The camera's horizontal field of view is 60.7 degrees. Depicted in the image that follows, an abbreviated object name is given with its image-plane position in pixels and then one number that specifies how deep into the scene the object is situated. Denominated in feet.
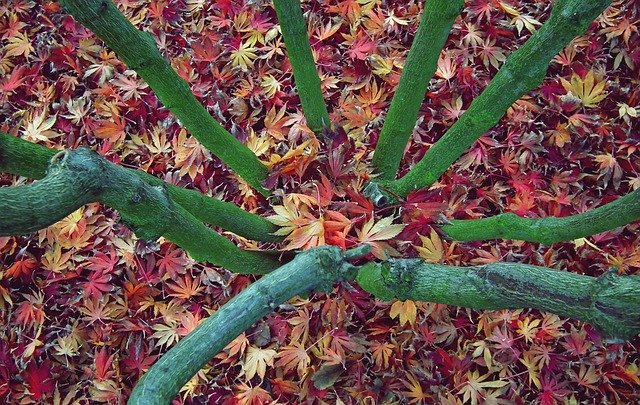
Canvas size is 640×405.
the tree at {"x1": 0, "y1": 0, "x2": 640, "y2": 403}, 2.68
